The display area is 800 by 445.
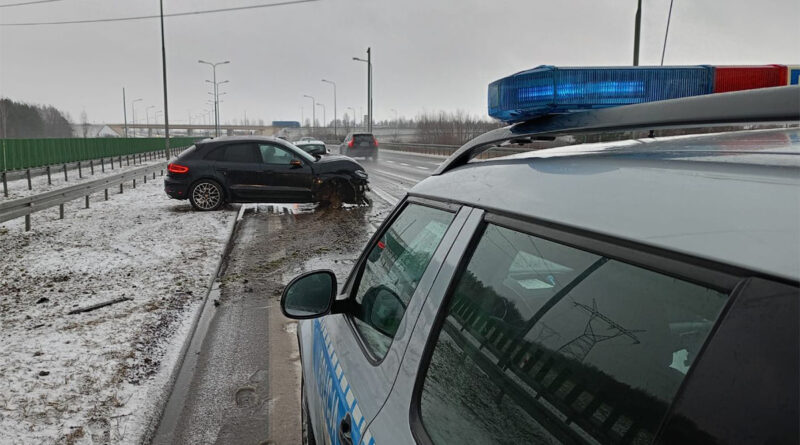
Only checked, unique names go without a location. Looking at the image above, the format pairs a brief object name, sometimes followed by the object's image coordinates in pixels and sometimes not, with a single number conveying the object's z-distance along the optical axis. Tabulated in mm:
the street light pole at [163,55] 28783
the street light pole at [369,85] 43281
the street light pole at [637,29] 12453
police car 706
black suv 12758
